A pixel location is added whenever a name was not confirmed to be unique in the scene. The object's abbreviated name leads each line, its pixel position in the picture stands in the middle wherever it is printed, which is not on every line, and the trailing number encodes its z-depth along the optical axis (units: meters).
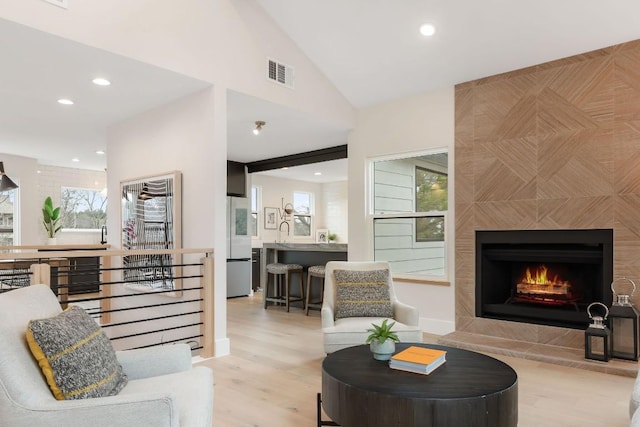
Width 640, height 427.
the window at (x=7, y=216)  7.88
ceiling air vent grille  4.63
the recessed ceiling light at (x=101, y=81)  4.04
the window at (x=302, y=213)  10.67
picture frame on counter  11.03
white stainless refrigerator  8.01
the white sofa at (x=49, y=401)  1.53
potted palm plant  8.11
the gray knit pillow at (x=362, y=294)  3.90
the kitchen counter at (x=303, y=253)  6.43
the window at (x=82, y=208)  8.86
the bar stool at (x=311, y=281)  6.17
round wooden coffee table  1.99
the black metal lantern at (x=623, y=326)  3.68
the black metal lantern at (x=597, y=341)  3.71
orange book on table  2.39
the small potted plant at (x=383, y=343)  2.56
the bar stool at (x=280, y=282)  6.50
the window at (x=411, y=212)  5.12
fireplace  4.12
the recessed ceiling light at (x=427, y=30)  4.18
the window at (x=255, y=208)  9.70
